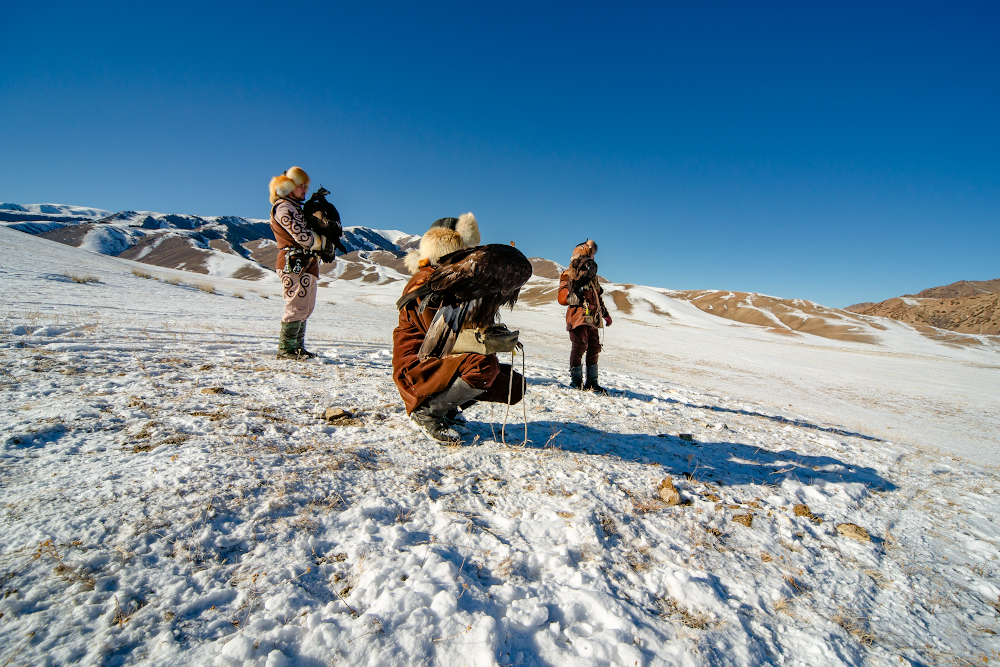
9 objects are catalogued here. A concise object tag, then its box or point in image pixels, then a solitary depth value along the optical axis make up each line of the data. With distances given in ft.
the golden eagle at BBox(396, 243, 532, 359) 9.07
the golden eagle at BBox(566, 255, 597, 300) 20.02
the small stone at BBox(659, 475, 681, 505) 8.35
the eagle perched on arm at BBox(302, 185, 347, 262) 16.62
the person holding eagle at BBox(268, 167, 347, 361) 16.12
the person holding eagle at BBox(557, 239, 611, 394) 19.57
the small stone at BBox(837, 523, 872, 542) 7.96
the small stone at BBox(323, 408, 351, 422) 10.53
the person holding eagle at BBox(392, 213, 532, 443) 9.20
